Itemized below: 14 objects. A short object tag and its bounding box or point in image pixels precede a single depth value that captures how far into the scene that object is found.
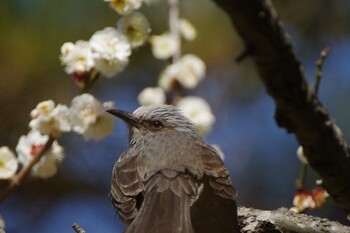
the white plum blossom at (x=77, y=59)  7.25
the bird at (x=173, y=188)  7.07
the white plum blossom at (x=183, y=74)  8.20
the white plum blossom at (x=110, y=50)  7.27
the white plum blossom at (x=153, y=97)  8.09
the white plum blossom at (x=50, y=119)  7.05
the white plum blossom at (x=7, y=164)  6.98
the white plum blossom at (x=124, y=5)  7.26
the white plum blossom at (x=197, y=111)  8.24
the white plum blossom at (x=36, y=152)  7.36
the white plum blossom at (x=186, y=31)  8.61
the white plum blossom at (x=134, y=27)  7.50
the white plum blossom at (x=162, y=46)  8.45
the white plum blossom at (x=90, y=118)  7.32
